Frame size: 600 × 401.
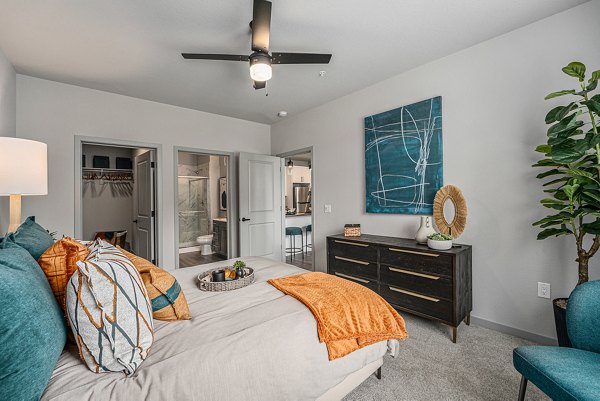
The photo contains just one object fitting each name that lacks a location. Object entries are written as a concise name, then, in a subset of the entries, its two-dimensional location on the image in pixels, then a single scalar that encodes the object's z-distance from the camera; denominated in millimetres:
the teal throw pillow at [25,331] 731
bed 971
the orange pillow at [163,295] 1393
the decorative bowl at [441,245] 2469
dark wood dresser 2367
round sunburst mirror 2658
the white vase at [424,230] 2754
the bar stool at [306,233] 6008
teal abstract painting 2914
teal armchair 1155
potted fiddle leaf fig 1751
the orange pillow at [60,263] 1151
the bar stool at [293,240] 5623
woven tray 1839
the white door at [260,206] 4609
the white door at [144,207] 4074
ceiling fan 1825
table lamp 1757
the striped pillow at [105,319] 997
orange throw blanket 1424
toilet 6090
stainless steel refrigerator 6956
